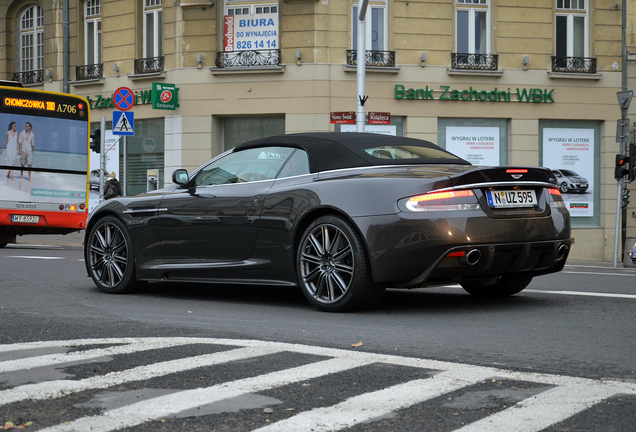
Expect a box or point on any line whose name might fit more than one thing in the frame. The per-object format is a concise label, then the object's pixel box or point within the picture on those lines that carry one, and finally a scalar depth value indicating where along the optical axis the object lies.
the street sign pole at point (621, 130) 20.86
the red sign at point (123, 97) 20.72
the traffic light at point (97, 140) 19.97
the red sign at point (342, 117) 18.44
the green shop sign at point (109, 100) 25.20
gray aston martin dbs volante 6.32
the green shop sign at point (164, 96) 24.33
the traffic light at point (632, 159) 20.69
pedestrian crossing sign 19.95
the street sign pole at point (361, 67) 18.58
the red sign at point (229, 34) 24.06
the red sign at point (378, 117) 19.78
